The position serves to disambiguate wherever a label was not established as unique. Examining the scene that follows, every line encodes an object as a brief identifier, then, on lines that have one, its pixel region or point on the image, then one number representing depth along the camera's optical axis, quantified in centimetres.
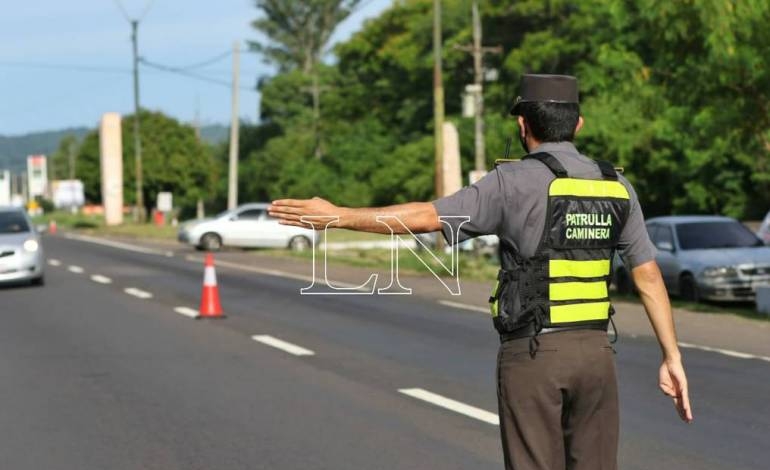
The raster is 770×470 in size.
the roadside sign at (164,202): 6781
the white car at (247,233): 4262
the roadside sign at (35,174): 13950
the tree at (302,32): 8694
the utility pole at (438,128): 3164
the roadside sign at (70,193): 10800
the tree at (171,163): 9625
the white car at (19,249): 2327
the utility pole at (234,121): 5169
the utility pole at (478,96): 4141
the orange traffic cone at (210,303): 1731
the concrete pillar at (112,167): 7325
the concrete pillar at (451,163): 3588
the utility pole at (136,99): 6750
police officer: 410
